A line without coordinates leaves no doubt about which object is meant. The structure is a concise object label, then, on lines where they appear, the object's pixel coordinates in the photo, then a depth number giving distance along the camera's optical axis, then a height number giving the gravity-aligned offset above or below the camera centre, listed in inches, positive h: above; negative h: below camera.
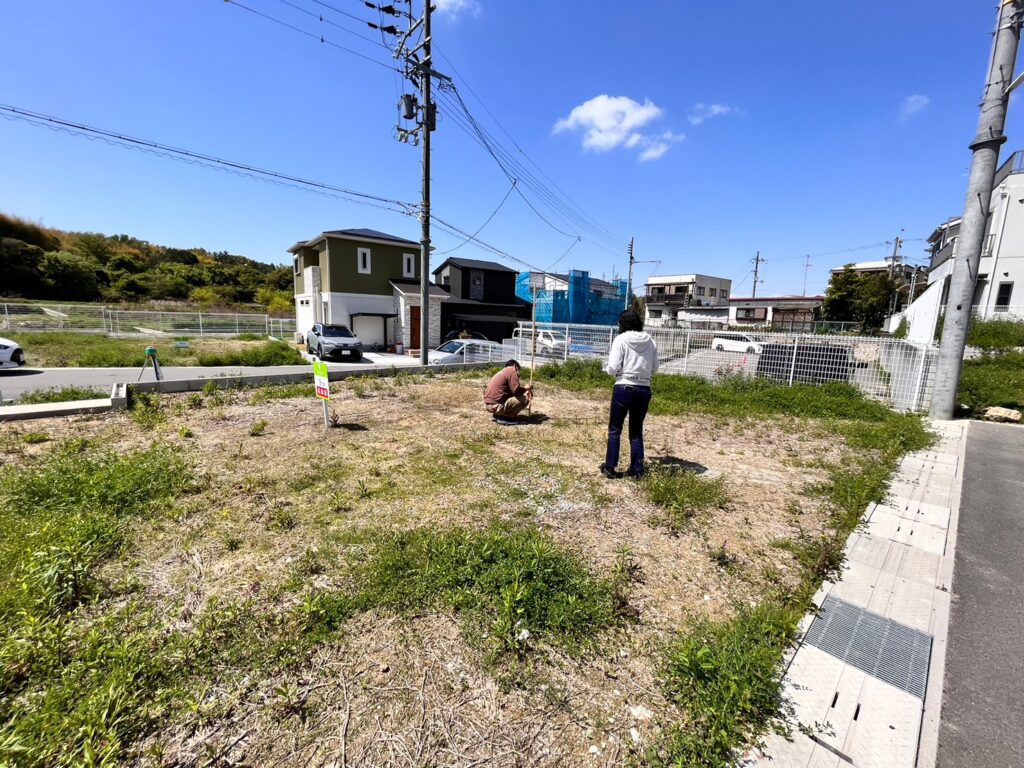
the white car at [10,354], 389.7 -41.8
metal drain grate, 77.9 -63.3
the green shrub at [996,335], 499.2 +14.1
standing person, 159.2 -16.2
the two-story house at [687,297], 1913.1 +210.4
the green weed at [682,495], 138.6 -60.1
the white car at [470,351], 563.8 -34.1
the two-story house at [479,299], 914.1 +67.9
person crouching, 254.5 -42.7
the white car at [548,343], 507.2 -16.8
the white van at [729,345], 423.8 -10.7
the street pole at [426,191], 444.5 +158.1
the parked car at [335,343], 639.8 -32.4
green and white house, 778.2 +74.2
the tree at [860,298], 1253.1 +137.3
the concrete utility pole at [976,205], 247.8 +91.7
